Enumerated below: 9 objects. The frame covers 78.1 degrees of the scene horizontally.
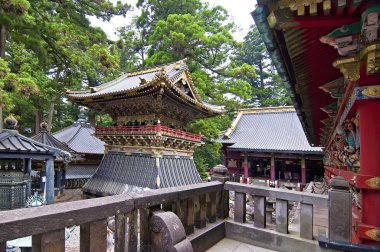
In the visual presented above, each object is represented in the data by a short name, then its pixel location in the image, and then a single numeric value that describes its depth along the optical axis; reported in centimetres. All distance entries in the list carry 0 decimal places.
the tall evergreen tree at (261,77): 3641
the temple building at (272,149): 1877
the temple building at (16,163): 815
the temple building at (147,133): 1223
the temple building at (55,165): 1321
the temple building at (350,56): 220
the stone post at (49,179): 982
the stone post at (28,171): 884
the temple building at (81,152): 1947
